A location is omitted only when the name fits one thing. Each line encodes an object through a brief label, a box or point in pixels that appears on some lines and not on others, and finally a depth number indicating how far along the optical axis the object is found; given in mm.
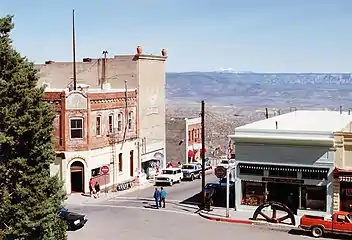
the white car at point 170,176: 46531
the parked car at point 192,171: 49469
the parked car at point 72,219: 29812
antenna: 48438
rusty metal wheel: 31092
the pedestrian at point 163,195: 36500
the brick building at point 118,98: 42503
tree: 23188
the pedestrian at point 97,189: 41188
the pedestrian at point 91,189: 41344
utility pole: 35356
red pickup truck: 28125
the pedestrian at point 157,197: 36250
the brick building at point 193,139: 60594
